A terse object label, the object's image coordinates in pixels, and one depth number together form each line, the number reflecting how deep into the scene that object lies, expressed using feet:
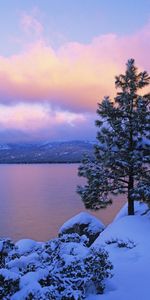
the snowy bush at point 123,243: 45.83
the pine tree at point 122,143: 75.20
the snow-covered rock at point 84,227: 77.77
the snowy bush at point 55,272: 22.81
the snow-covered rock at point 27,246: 33.02
